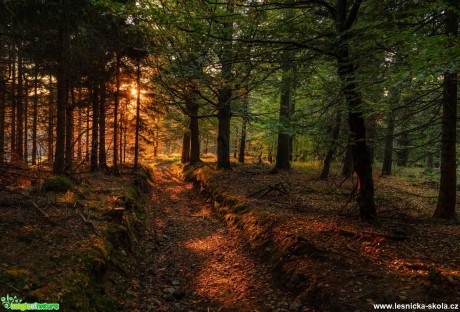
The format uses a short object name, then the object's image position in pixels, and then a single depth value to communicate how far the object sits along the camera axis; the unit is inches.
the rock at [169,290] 233.5
